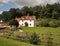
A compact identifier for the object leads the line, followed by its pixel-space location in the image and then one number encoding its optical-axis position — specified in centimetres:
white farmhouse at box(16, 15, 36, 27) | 3873
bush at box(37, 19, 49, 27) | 3391
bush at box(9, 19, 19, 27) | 3125
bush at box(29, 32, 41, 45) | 1181
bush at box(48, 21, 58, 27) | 3368
